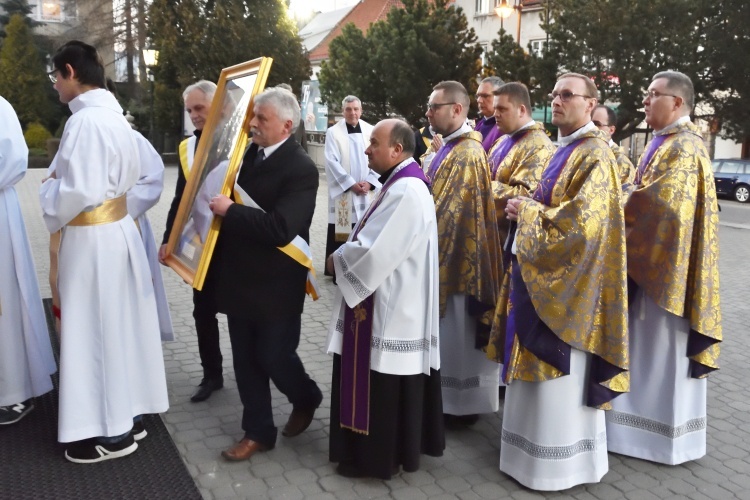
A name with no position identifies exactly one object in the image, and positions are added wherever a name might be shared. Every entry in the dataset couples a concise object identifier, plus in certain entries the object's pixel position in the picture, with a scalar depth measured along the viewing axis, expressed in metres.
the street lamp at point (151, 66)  26.00
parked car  21.50
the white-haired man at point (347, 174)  8.43
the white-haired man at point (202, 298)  4.62
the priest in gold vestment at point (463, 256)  4.46
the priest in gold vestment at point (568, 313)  3.59
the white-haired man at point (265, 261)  3.57
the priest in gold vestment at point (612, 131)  5.61
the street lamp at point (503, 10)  24.32
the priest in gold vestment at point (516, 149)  4.68
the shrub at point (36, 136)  27.39
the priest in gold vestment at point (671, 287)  3.98
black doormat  3.63
